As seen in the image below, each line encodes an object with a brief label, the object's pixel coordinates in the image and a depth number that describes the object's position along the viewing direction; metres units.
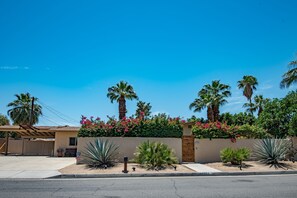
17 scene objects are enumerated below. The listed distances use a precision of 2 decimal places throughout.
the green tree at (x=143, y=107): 50.86
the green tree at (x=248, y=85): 40.62
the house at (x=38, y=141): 25.36
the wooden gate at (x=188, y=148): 18.11
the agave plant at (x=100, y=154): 14.48
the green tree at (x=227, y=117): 35.97
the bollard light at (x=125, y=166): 12.90
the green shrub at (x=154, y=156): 14.27
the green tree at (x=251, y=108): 42.44
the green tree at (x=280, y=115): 19.44
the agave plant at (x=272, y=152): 15.30
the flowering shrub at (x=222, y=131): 18.36
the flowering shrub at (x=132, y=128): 17.28
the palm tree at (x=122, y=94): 33.78
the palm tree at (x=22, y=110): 37.31
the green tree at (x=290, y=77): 21.55
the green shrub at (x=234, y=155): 15.20
